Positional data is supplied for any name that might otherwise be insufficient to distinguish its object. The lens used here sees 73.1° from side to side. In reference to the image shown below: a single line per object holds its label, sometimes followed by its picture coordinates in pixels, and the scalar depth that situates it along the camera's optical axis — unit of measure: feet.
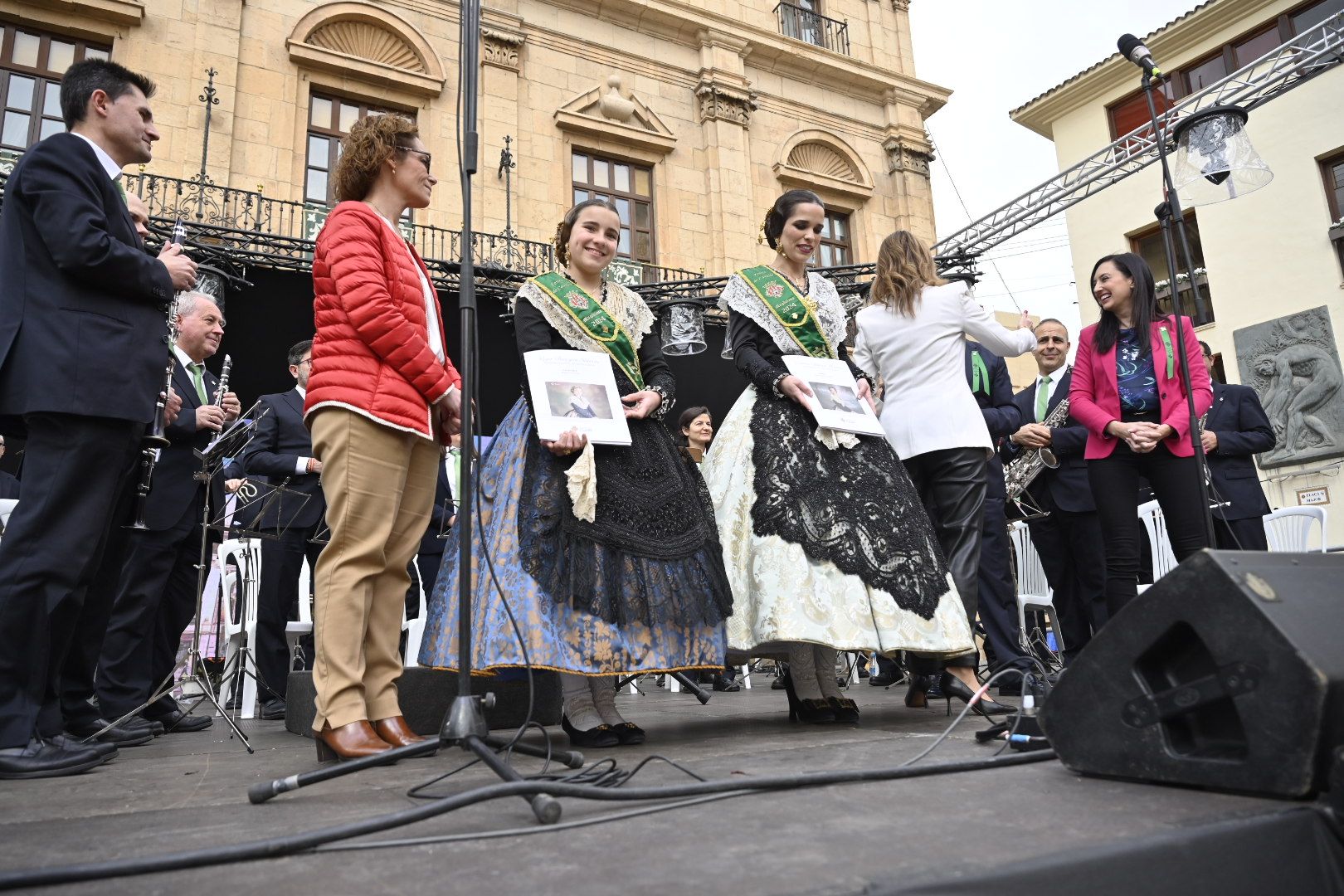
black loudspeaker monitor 4.14
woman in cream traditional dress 9.29
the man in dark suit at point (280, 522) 14.90
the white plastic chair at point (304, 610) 14.40
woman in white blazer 10.83
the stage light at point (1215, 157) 11.94
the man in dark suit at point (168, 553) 11.50
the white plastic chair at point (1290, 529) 15.49
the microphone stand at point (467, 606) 5.57
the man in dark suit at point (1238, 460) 14.55
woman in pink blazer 11.02
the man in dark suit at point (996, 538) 13.55
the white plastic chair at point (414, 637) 14.55
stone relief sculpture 48.24
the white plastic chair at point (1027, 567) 18.33
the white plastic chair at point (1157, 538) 16.49
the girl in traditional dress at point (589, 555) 8.33
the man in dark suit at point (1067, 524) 14.49
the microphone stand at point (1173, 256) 9.83
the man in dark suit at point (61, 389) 7.57
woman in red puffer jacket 7.70
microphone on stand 11.16
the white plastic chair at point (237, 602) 13.48
